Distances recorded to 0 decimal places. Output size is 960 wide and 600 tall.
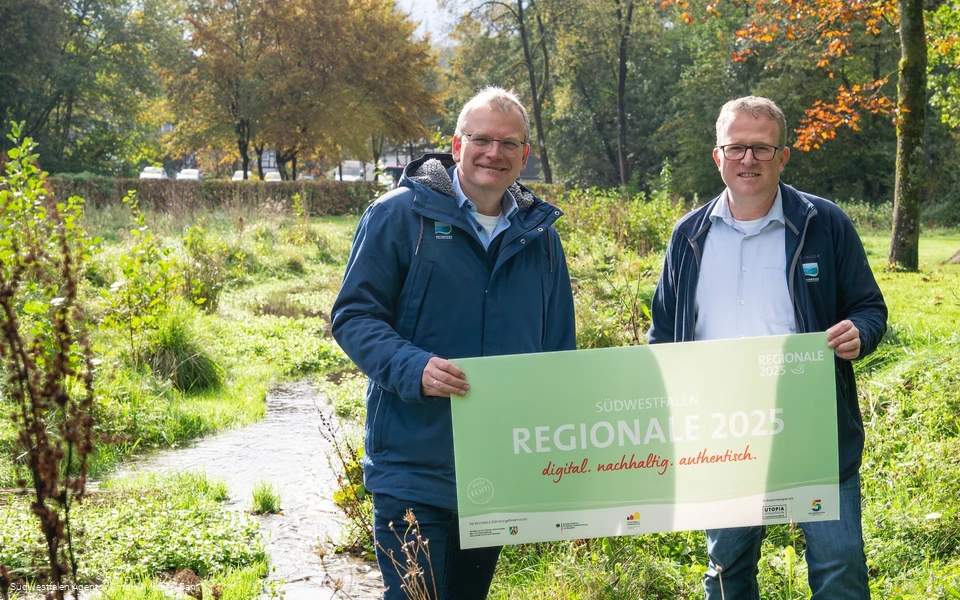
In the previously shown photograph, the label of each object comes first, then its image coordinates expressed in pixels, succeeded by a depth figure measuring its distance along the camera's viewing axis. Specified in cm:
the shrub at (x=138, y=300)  817
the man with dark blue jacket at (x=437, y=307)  283
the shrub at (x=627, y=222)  1471
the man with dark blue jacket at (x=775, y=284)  305
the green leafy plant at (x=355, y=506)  506
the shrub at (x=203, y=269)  1196
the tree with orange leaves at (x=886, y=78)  1337
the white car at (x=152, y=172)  6419
